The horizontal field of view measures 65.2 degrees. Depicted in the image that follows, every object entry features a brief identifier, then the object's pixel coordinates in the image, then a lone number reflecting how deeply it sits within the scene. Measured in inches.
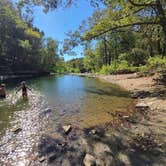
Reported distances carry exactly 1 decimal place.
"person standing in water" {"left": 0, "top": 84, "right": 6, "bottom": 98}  465.1
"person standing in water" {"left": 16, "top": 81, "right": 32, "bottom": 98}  465.8
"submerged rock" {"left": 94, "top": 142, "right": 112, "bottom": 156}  163.9
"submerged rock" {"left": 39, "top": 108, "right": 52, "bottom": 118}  300.3
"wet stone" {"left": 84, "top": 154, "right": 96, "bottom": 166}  145.7
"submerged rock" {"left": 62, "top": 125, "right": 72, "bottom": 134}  219.0
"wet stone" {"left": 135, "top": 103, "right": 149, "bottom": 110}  301.9
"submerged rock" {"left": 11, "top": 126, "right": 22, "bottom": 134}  230.2
